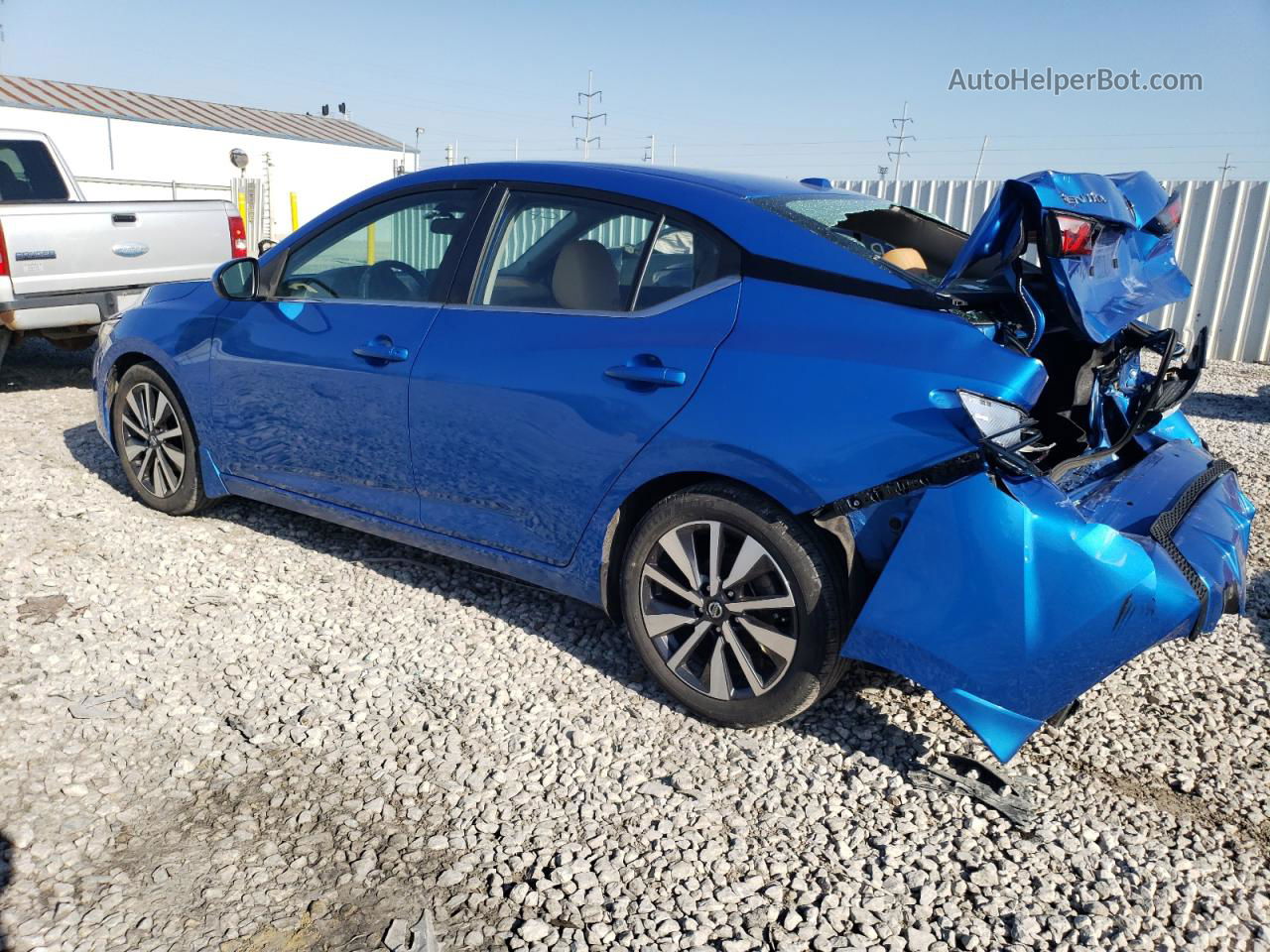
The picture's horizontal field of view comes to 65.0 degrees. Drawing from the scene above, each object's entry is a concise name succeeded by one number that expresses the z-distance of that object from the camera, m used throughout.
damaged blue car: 2.61
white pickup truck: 6.91
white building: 33.25
